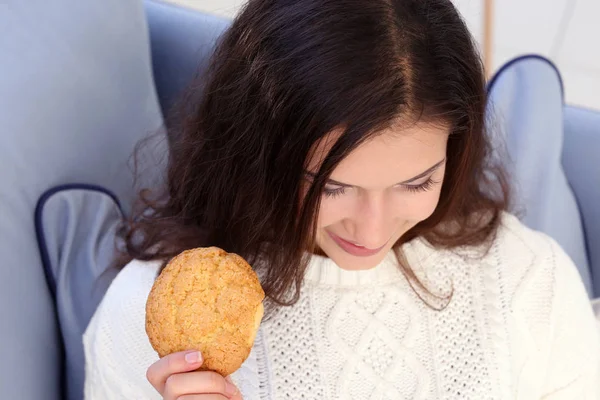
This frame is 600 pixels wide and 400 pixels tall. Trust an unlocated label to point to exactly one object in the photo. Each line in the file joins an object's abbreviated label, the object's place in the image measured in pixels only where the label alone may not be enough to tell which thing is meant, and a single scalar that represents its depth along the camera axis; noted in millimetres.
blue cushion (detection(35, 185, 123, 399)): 1062
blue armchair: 1013
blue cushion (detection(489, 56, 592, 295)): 1306
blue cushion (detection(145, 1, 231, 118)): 1352
